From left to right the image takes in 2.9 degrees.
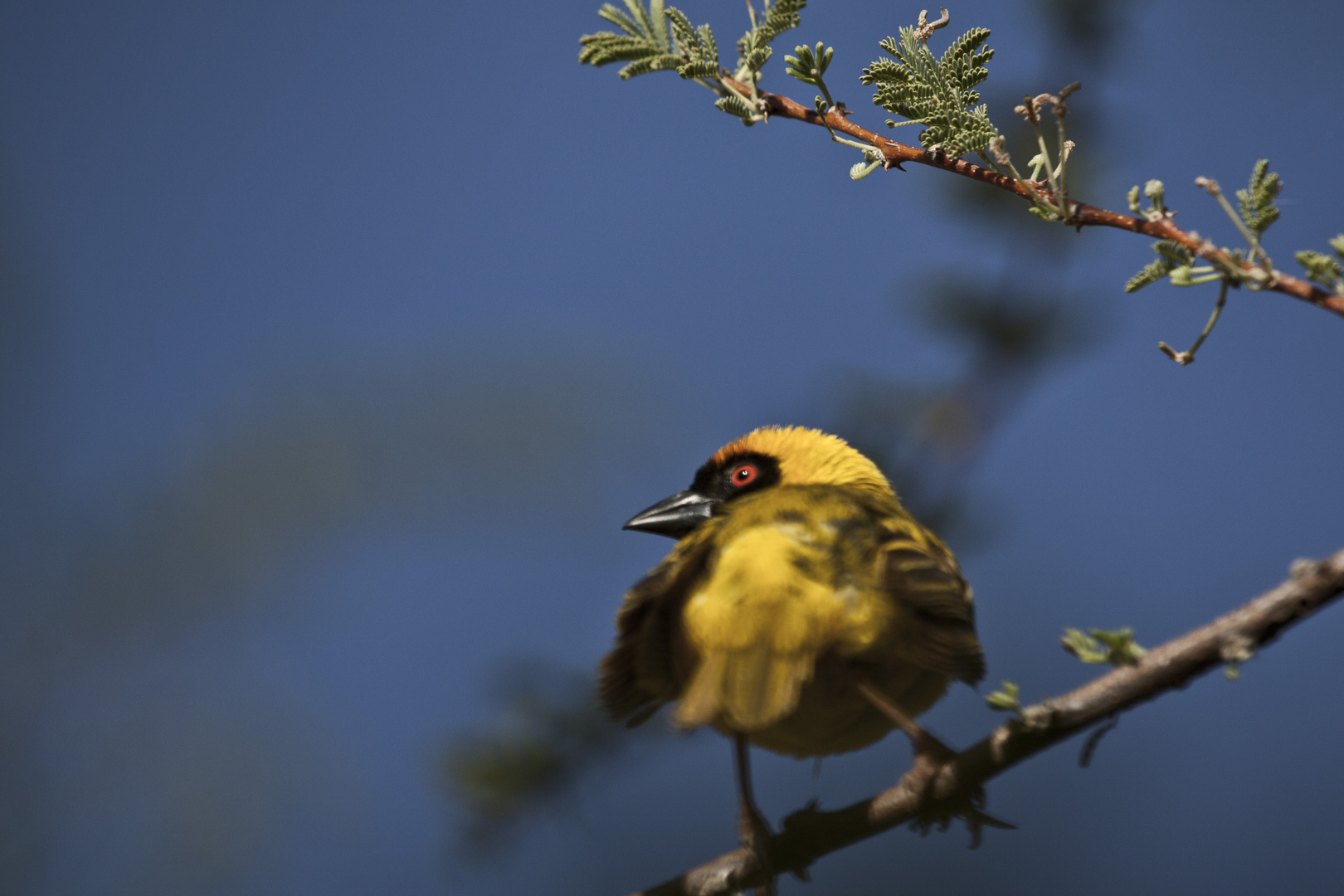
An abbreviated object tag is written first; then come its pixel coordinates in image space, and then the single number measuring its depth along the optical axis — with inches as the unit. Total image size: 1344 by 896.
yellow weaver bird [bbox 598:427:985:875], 166.3
